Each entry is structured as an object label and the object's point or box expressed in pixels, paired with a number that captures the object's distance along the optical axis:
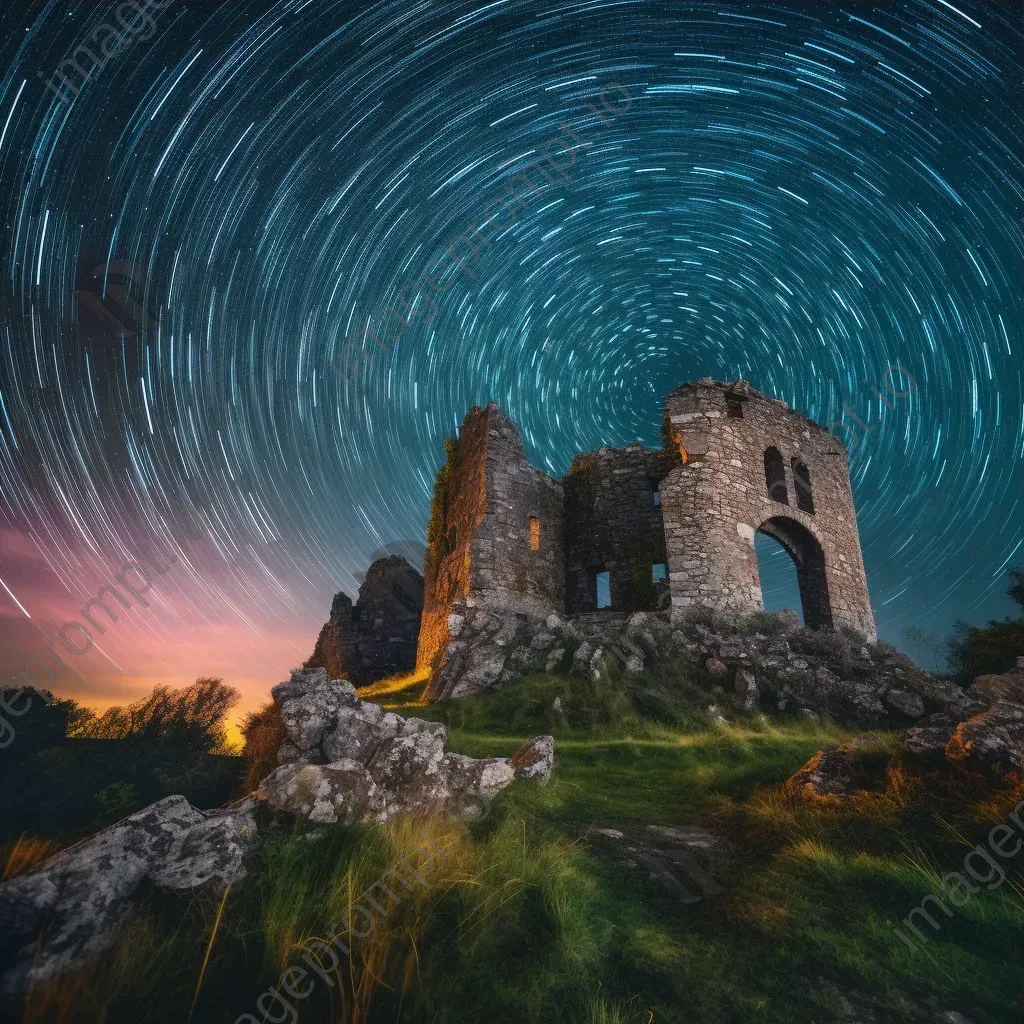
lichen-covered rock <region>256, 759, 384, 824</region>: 3.61
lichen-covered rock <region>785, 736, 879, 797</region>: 4.55
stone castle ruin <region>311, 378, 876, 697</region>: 14.09
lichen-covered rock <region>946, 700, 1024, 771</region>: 3.95
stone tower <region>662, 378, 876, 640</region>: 13.82
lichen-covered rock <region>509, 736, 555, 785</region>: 5.25
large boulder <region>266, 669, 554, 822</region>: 3.75
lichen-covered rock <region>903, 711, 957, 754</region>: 4.57
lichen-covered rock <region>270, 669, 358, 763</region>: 5.04
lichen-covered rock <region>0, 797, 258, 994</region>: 2.30
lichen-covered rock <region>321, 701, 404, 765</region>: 4.89
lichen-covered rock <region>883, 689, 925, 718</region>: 8.98
